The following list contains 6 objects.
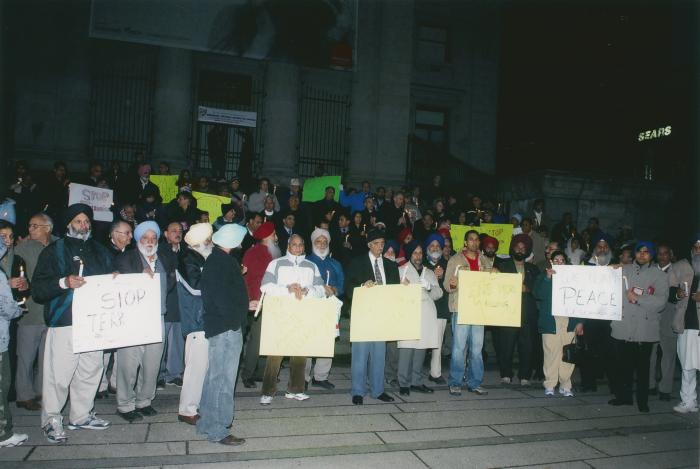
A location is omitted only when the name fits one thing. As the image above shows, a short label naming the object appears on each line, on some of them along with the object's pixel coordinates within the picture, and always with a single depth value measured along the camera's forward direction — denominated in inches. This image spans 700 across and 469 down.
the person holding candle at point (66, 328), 190.2
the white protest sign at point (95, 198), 355.3
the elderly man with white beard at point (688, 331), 273.0
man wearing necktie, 261.4
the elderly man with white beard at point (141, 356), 216.5
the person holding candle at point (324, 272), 278.7
